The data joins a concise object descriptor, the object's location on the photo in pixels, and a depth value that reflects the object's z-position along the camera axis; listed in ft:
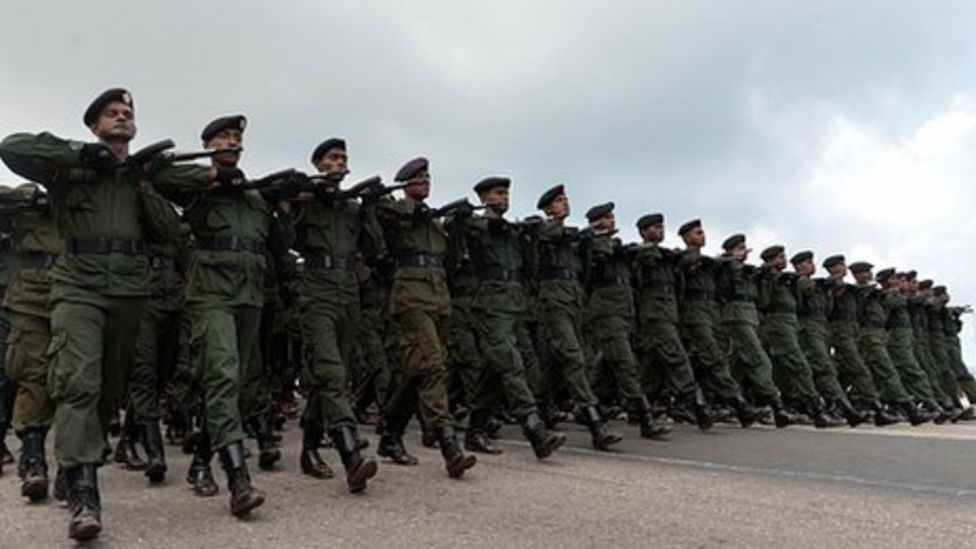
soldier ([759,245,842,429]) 32.32
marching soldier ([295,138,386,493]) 16.76
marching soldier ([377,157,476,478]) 17.81
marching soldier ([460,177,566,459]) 19.83
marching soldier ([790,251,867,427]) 33.76
